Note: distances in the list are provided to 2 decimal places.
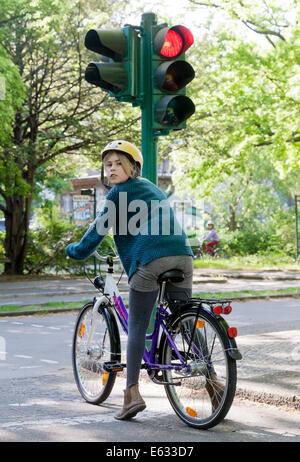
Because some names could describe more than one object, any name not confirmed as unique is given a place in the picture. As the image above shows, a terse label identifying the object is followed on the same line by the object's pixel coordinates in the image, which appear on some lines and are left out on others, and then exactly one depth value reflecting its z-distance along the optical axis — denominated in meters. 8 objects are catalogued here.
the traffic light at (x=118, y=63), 10.49
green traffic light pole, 10.77
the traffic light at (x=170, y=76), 10.51
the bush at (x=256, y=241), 49.70
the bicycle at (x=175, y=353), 7.55
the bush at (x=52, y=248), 36.41
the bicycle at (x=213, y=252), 50.14
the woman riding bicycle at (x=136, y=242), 8.09
